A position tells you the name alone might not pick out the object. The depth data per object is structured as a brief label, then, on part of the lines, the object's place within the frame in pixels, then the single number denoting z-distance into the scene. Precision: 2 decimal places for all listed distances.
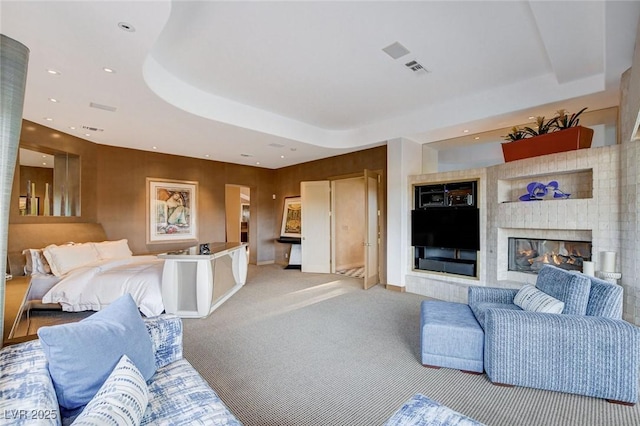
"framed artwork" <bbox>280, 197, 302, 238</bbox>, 8.52
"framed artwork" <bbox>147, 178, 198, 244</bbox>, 6.84
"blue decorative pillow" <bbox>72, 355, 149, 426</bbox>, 1.16
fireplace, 4.24
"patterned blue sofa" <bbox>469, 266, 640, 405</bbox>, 2.25
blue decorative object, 4.32
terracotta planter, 4.00
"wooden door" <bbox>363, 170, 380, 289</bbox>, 5.98
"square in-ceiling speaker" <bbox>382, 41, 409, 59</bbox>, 3.33
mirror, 4.96
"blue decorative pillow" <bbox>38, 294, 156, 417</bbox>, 1.41
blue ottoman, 2.72
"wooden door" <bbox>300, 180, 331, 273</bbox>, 7.54
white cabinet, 4.21
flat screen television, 5.14
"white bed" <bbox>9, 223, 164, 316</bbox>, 4.18
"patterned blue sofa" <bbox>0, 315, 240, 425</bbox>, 1.21
